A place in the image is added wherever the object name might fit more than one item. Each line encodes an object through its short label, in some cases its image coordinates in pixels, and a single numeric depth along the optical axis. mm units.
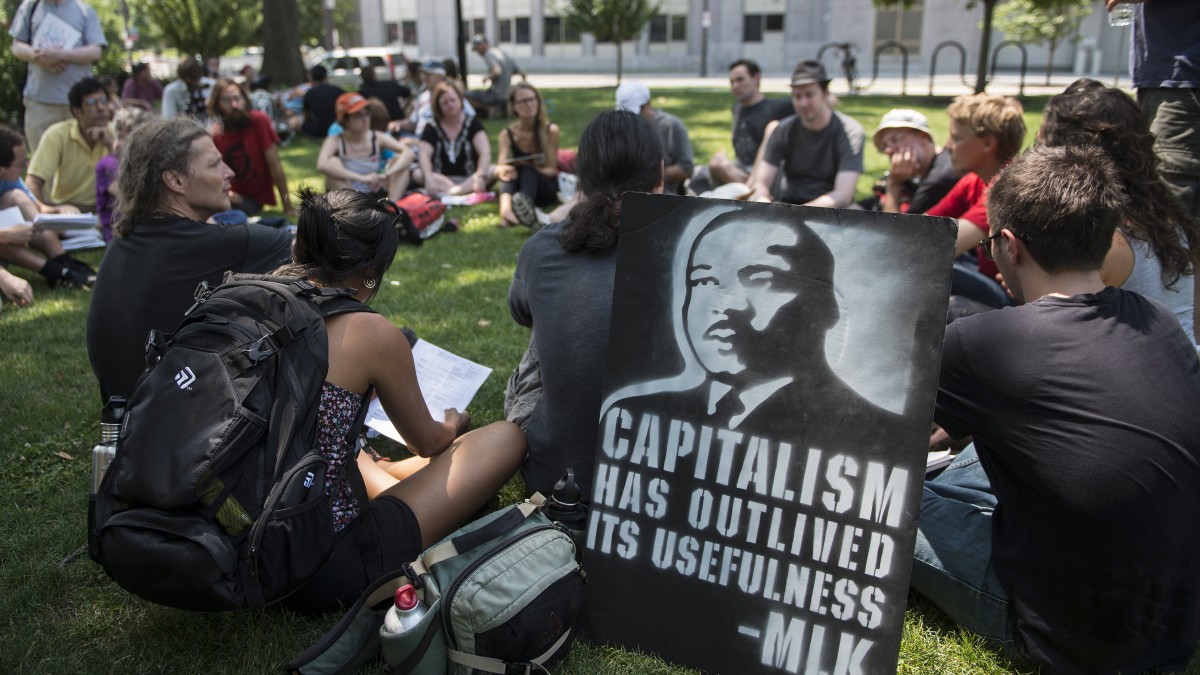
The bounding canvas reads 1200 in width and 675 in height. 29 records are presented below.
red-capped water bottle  2178
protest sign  2189
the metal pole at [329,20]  32969
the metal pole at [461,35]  17250
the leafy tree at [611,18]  24062
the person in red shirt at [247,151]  7766
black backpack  2100
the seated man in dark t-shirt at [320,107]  13977
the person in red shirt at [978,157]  4090
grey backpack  2184
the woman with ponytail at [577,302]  2740
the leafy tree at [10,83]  12649
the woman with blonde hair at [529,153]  8039
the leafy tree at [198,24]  23438
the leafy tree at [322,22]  41500
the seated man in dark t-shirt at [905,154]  5594
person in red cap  8469
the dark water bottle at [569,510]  2549
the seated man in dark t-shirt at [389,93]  13727
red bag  7105
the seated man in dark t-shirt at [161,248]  3156
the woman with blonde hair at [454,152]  8758
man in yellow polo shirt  6902
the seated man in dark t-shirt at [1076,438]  2129
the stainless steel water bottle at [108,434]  2539
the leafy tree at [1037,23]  21312
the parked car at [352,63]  26922
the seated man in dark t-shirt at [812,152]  6309
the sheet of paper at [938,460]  3051
